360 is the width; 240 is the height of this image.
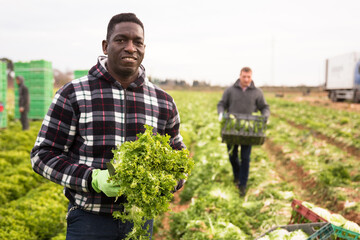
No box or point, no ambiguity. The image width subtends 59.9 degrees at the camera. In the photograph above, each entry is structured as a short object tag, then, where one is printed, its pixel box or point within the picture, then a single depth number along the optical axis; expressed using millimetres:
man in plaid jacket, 2090
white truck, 27688
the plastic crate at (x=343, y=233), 3011
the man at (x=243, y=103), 6156
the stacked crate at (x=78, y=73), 13593
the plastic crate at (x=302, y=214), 3568
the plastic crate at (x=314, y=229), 2992
